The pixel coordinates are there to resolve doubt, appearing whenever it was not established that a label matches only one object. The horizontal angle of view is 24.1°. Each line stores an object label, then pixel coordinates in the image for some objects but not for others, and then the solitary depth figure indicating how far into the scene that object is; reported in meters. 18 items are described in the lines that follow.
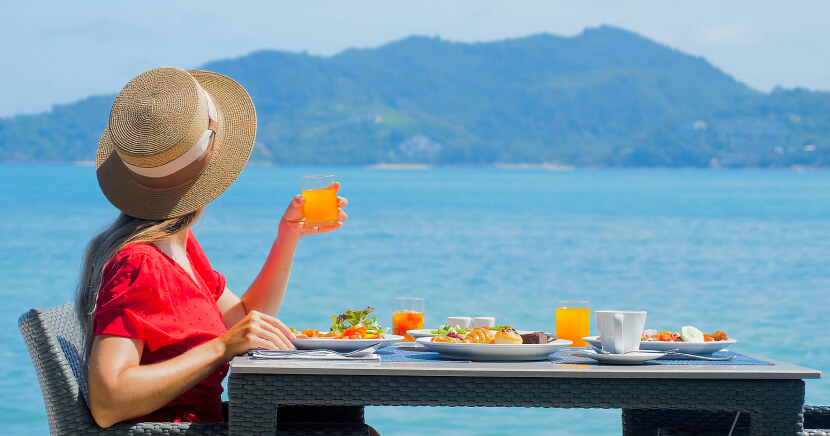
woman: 3.37
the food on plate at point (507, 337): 3.46
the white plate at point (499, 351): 3.44
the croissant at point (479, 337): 3.49
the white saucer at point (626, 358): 3.37
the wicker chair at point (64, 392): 3.36
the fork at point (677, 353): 3.47
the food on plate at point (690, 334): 3.65
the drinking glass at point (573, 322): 3.89
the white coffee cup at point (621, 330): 3.44
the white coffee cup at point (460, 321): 3.87
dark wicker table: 3.27
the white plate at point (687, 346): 3.60
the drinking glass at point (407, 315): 4.02
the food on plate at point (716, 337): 3.70
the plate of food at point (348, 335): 3.55
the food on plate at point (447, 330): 3.67
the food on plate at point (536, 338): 3.50
